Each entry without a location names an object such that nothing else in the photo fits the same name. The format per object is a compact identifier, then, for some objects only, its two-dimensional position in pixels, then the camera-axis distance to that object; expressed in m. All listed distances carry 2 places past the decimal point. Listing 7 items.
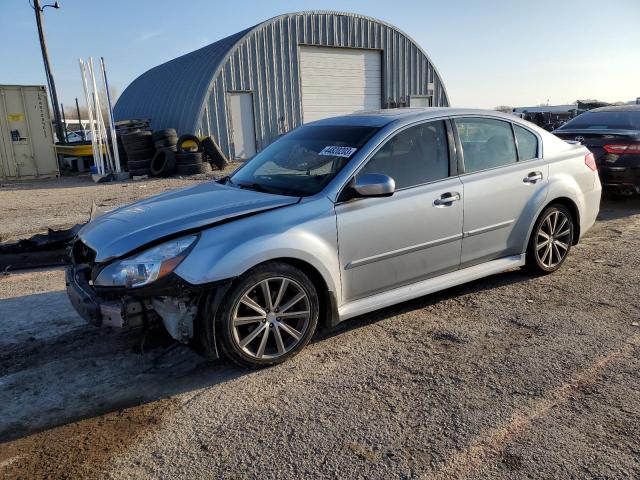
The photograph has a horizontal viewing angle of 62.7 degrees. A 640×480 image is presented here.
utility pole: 22.08
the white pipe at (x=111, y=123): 15.27
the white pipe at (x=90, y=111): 14.91
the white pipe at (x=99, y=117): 14.87
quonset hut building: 19.92
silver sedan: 3.28
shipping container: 17.31
